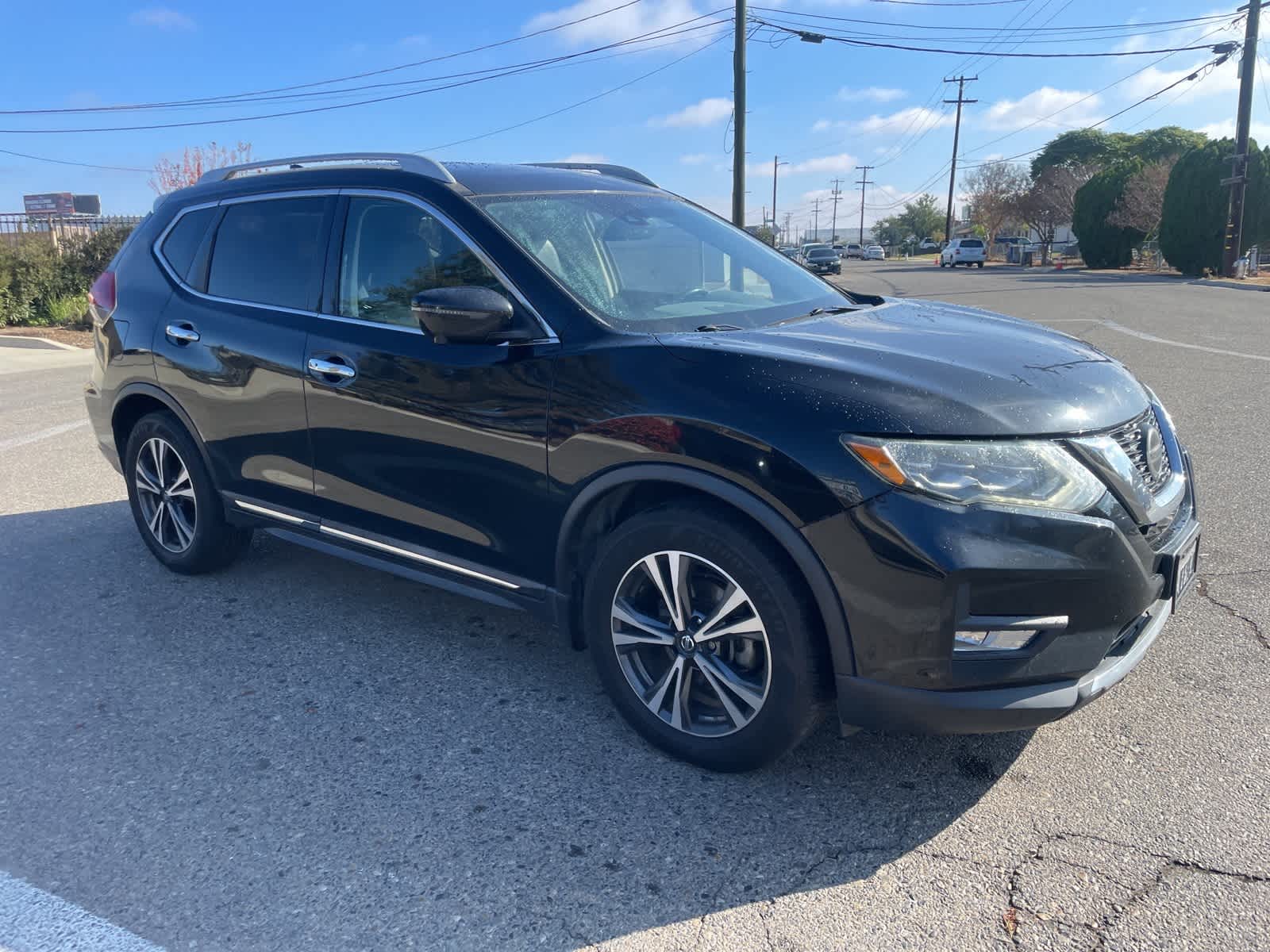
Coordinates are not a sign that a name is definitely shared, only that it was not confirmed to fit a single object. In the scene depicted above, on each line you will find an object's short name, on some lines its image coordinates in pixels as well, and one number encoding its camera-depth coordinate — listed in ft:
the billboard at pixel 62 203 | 213.87
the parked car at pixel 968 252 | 179.93
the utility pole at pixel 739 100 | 77.51
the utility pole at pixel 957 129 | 250.57
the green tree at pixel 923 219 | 417.28
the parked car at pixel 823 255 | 126.25
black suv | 8.57
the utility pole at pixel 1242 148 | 101.65
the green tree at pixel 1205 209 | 112.06
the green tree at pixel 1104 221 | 145.69
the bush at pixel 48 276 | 60.13
